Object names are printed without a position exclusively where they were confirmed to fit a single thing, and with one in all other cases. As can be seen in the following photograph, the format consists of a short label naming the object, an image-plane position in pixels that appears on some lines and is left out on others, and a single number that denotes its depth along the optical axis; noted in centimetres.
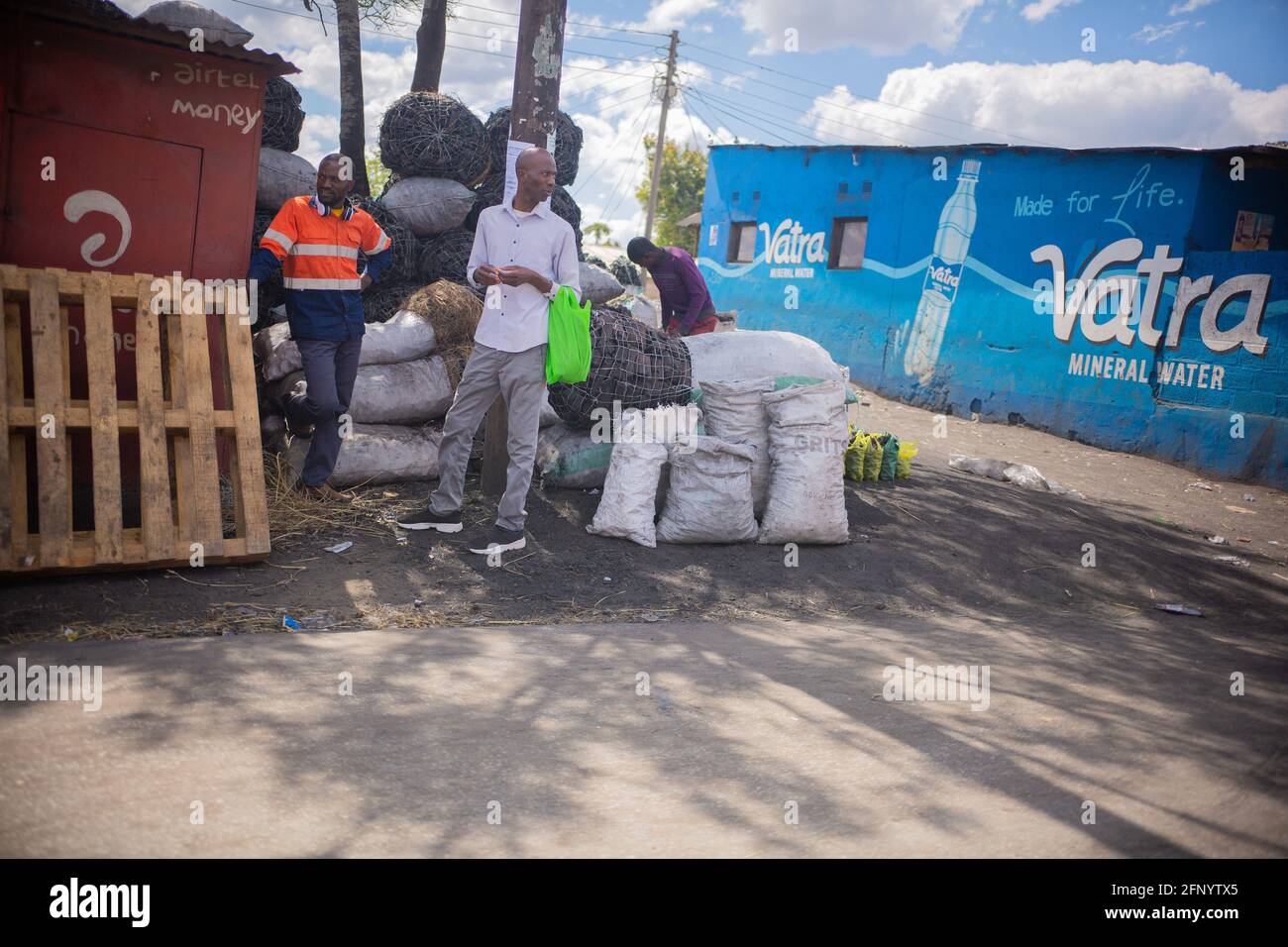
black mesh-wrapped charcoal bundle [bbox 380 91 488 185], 691
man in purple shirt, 740
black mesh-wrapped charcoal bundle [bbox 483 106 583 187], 730
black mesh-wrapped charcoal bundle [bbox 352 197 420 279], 670
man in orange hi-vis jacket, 497
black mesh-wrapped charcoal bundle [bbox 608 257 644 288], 1295
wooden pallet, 391
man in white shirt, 487
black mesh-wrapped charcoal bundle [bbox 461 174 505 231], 705
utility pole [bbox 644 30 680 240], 2961
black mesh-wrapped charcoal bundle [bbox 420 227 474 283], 679
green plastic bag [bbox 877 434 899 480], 723
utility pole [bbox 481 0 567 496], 560
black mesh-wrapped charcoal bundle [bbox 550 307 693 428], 571
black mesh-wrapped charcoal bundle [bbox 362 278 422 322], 655
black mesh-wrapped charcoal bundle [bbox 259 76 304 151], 640
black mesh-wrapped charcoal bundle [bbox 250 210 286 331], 613
